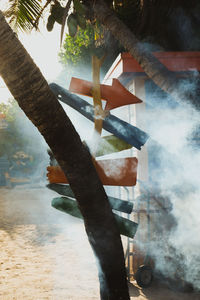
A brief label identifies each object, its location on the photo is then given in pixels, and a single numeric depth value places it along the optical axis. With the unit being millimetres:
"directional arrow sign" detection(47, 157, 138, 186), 2135
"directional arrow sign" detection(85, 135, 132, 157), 2357
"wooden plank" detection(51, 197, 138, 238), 2381
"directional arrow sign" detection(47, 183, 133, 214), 2410
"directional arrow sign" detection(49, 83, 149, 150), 2348
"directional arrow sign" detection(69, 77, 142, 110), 2299
